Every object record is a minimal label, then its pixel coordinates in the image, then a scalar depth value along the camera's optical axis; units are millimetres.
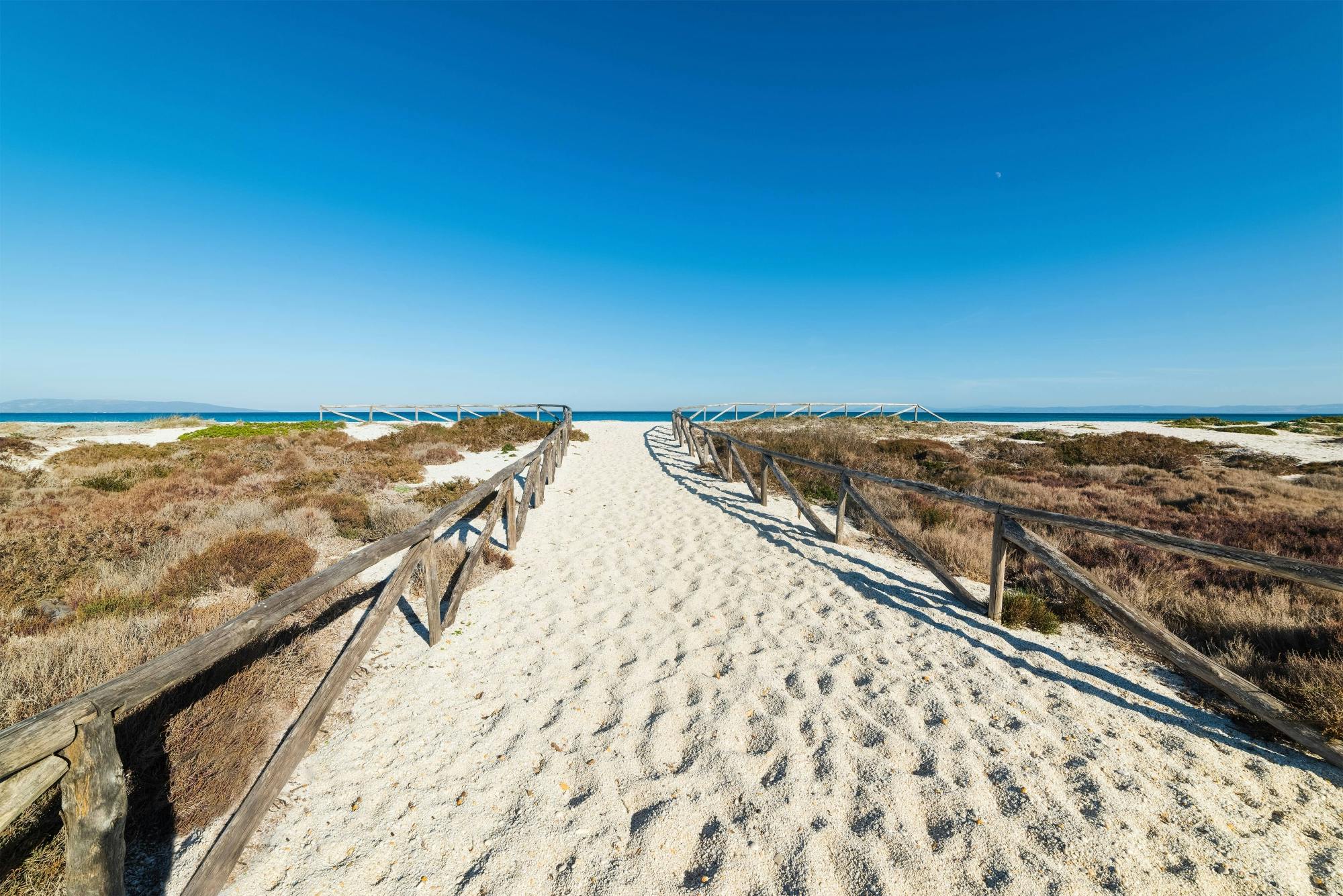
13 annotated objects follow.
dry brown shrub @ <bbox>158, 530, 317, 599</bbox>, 4664
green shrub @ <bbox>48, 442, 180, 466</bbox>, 11805
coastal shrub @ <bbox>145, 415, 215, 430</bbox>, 22705
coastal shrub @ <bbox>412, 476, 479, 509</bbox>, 8578
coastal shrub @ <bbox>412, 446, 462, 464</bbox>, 13922
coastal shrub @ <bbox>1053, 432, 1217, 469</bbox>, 14414
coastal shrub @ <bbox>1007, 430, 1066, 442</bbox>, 22558
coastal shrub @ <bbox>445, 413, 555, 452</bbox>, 17828
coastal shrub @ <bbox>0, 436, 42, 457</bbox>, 13375
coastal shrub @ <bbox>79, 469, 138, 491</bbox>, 8844
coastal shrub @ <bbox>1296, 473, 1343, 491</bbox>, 10586
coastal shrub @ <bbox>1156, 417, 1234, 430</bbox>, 30516
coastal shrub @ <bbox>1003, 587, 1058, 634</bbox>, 4691
